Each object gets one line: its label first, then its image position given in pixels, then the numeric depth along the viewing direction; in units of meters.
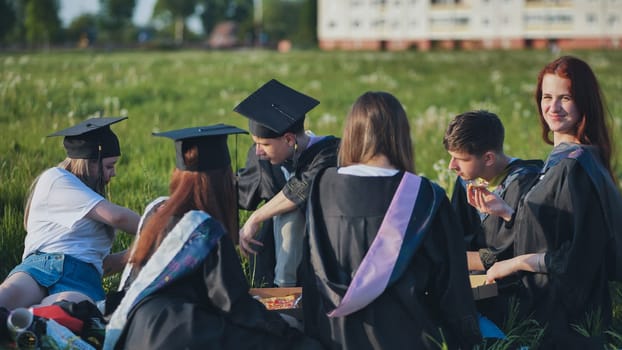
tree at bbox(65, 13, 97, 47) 86.25
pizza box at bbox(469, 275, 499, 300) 5.18
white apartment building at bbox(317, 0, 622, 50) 94.38
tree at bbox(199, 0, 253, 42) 151.00
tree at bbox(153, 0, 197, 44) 139.88
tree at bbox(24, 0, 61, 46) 80.06
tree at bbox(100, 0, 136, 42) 122.56
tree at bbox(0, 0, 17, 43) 78.81
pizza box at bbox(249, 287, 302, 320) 5.17
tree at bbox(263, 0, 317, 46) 108.44
